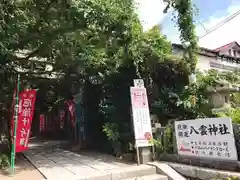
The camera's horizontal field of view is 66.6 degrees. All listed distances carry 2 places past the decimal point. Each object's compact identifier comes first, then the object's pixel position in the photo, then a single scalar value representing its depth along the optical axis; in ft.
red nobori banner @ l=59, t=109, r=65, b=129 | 38.22
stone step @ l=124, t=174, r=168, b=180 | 14.41
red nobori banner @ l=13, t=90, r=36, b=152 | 17.49
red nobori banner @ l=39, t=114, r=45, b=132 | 47.04
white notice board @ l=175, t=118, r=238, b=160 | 12.89
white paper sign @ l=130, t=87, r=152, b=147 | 16.91
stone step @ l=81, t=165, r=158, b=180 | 13.84
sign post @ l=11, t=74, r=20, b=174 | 16.55
